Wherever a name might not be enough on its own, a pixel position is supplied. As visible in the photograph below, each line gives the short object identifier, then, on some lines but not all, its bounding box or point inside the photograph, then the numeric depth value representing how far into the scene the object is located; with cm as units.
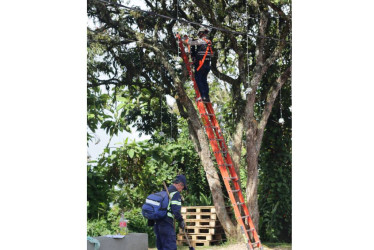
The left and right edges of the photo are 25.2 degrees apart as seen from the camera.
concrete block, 1018
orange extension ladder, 1198
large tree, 1103
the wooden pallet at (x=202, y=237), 1252
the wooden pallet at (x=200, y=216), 1279
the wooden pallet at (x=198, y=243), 1241
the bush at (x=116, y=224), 1087
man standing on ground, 945
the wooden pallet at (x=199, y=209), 1284
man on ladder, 1179
